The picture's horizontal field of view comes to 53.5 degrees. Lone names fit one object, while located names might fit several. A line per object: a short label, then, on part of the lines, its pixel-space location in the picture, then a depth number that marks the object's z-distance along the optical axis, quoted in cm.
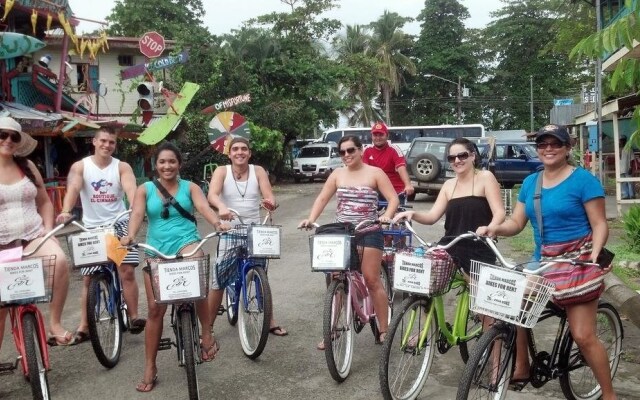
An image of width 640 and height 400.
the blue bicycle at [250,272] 514
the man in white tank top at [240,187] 558
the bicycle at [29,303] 385
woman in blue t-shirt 362
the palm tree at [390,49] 4772
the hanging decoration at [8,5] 1200
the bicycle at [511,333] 336
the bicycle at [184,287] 405
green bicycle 393
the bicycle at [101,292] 490
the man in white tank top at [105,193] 534
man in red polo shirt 702
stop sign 1484
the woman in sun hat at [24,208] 436
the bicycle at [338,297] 457
